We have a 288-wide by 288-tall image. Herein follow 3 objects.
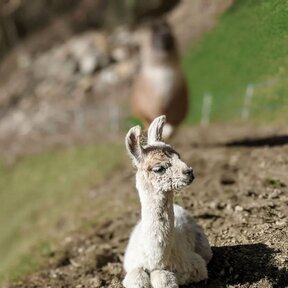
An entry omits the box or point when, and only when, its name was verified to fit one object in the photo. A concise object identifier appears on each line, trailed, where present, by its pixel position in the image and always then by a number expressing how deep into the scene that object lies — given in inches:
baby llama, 179.6
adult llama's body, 399.9
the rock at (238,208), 242.7
